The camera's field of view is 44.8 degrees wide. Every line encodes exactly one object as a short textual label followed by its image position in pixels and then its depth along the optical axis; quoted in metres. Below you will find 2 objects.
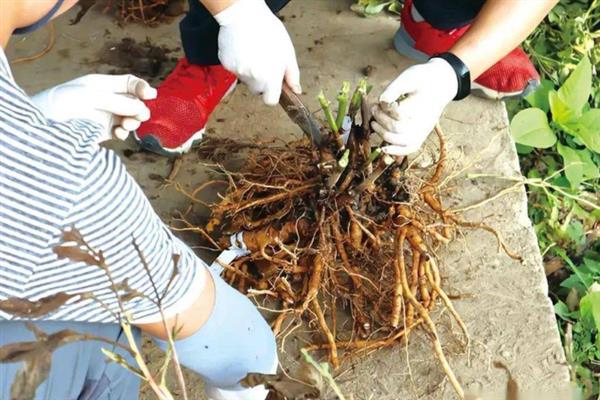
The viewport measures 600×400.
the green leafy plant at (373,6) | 1.80
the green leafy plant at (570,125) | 1.57
